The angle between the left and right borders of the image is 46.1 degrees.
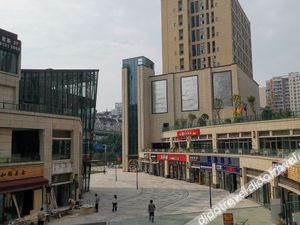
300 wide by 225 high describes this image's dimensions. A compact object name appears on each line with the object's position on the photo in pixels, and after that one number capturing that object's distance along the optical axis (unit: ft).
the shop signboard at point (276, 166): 86.14
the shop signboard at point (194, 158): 184.56
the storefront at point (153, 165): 245.45
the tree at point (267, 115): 140.77
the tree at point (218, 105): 239.50
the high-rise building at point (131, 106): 290.35
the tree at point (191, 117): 247.29
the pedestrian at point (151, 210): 94.94
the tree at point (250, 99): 199.21
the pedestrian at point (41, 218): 87.48
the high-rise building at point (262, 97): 523.54
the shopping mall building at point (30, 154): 94.99
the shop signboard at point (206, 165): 173.99
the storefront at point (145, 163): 261.36
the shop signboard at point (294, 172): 69.07
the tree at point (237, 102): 216.29
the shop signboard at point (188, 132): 202.28
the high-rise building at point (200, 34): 282.77
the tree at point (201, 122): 202.96
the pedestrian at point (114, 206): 111.75
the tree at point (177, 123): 242.08
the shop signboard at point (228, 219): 78.02
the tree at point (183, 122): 231.22
